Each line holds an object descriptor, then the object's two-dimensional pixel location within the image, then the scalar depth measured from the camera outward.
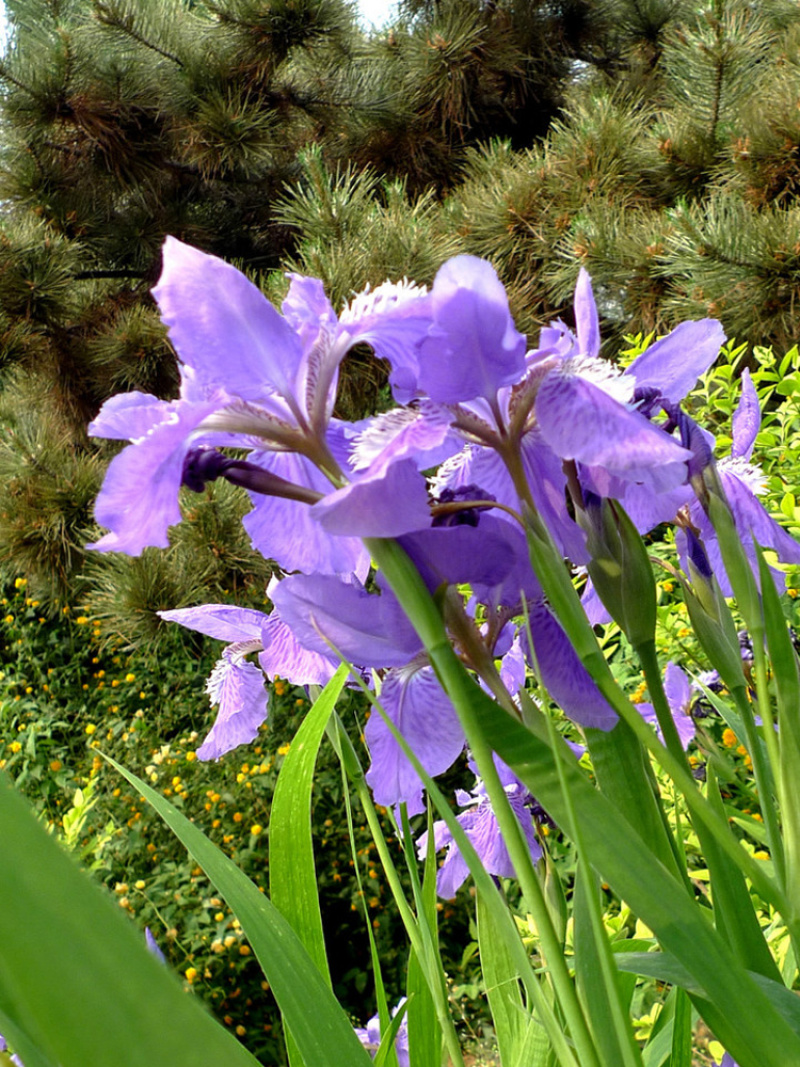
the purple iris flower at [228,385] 0.26
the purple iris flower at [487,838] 0.46
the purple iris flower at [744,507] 0.37
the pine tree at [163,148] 2.73
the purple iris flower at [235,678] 0.43
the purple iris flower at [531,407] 0.25
